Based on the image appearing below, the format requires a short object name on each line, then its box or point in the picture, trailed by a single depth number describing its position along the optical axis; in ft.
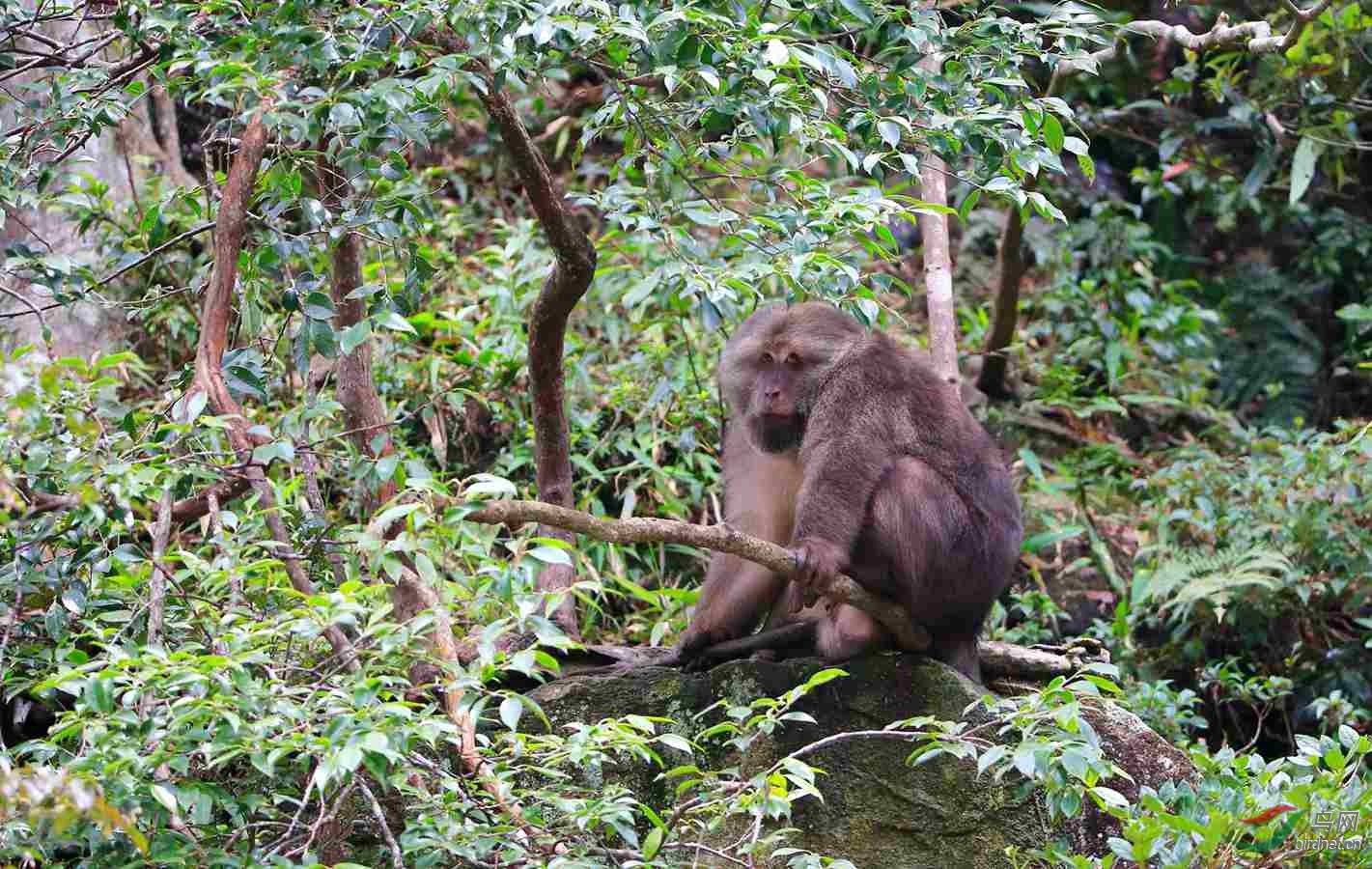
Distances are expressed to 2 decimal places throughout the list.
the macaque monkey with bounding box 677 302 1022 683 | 33.71
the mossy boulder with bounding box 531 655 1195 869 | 31.68
